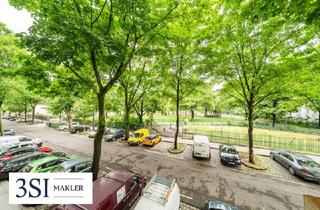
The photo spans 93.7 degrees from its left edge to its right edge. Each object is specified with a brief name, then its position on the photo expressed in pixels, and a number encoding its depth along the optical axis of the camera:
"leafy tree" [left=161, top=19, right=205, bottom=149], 13.84
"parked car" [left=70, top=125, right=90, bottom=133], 27.50
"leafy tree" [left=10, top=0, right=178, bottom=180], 6.32
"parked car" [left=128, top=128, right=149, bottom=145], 19.56
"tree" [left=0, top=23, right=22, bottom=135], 15.93
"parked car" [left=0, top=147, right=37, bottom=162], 11.88
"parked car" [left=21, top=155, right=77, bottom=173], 8.93
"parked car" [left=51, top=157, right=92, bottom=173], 9.02
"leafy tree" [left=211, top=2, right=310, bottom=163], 10.22
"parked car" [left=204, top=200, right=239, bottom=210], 6.52
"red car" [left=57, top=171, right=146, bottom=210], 5.73
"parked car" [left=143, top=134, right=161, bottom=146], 19.15
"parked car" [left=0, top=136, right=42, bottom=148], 15.98
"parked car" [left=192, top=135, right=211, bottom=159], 14.68
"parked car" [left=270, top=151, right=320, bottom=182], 11.05
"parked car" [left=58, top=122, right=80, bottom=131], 30.45
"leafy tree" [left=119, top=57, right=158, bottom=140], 19.61
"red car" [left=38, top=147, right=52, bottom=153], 14.52
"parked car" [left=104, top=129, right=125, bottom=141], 22.02
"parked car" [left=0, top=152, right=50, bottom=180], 10.09
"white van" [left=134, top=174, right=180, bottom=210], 5.55
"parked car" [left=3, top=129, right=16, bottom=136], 23.69
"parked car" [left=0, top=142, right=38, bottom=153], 13.44
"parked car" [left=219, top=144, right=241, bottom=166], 13.39
